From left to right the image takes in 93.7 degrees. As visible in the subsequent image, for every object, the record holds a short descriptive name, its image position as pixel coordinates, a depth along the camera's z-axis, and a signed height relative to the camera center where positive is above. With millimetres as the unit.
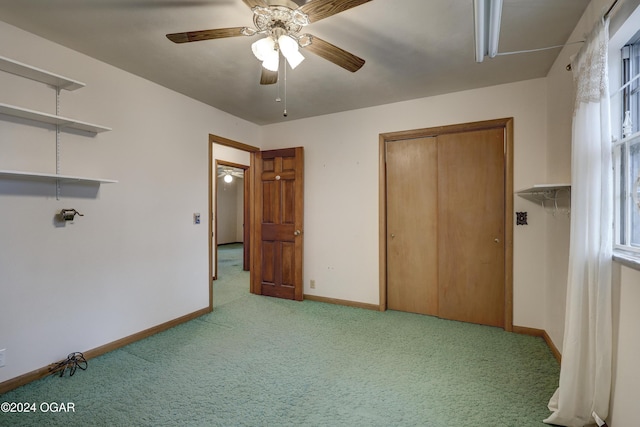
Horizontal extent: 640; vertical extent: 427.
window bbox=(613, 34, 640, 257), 1552 +242
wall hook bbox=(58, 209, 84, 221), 2332 -40
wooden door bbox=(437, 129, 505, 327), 3158 -173
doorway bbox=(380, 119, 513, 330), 3145 -127
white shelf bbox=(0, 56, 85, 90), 1943 +954
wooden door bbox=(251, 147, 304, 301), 4113 -196
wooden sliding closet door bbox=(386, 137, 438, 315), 3465 -176
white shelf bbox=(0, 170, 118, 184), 1938 +236
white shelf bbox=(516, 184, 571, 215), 2386 +132
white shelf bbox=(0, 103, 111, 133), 1953 +662
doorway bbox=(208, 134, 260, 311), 3709 +375
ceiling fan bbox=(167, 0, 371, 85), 1573 +1046
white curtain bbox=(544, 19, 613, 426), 1537 -239
